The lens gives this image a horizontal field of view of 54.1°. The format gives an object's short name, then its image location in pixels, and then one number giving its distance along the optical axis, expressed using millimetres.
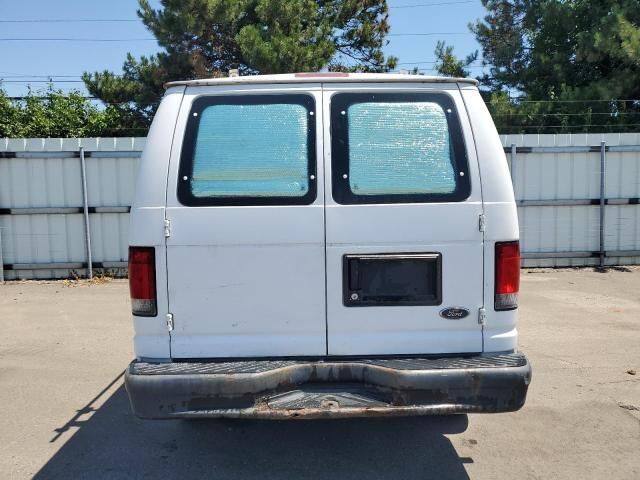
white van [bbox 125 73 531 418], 3289
